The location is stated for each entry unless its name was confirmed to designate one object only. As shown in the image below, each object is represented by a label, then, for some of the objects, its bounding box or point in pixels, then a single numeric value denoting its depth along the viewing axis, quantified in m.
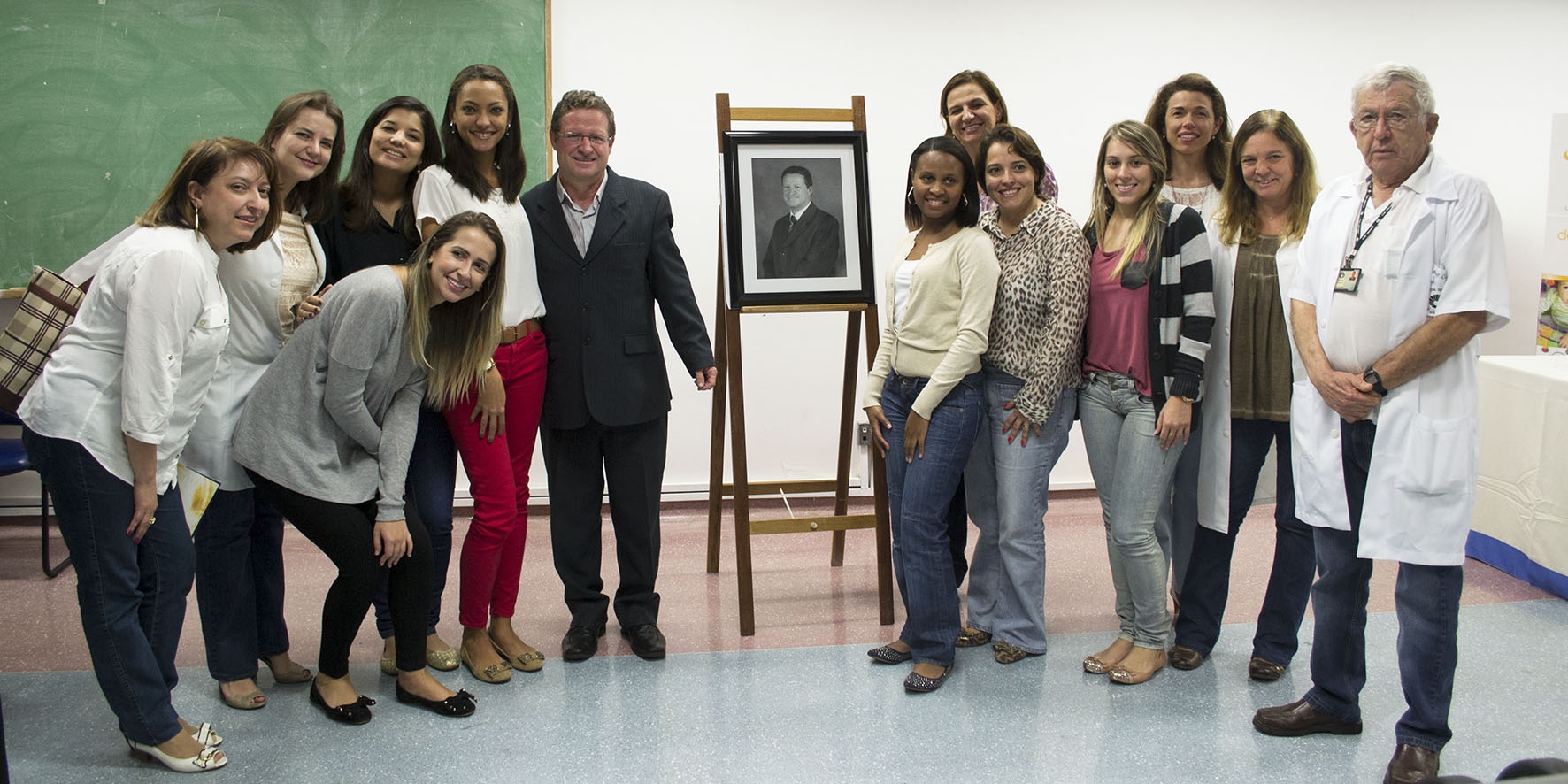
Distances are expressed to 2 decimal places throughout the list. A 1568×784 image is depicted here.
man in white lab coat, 2.24
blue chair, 3.64
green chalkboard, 4.20
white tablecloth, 3.56
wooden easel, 3.27
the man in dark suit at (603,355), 2.97
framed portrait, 3.24
